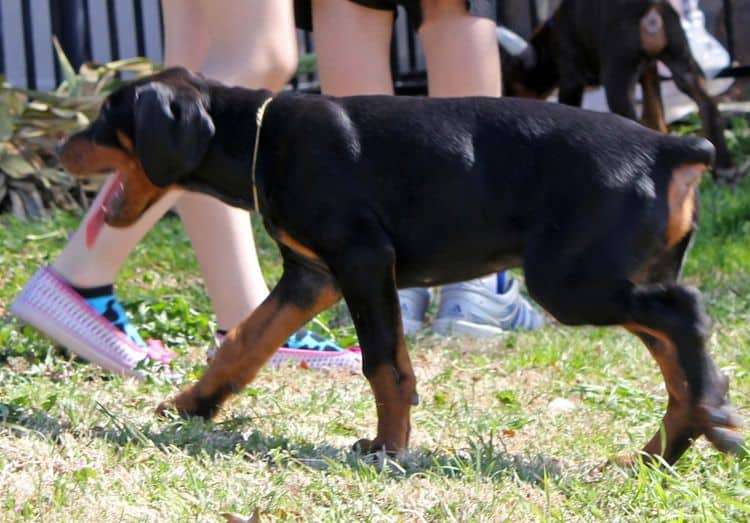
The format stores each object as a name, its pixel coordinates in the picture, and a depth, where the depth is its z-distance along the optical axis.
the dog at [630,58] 14.84
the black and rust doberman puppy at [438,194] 5.64
